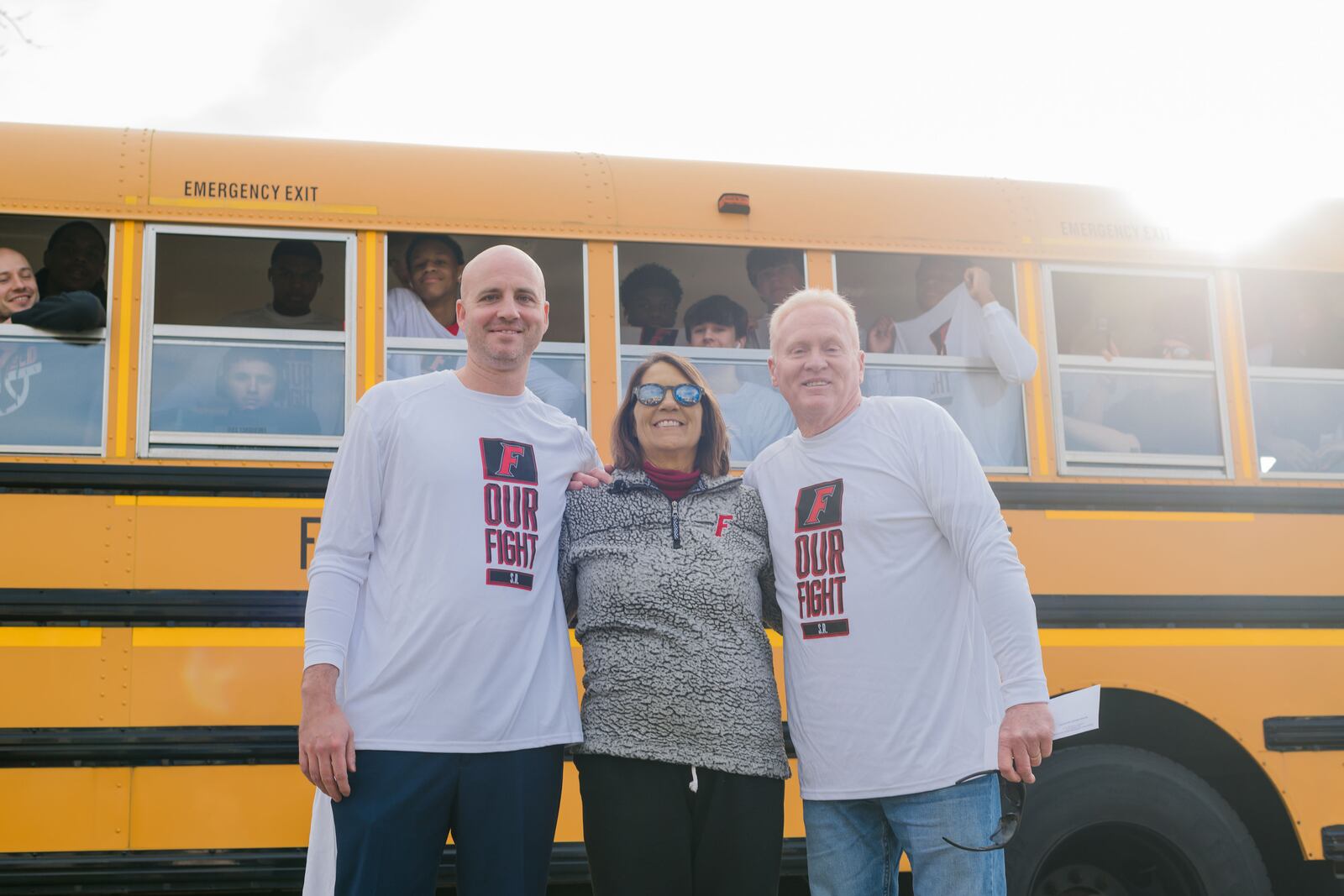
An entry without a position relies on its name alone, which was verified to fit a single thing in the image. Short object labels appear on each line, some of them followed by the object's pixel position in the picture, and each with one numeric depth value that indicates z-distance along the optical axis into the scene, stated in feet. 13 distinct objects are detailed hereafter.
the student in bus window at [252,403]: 10.02
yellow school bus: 9.50
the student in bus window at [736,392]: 10.76
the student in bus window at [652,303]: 10.75
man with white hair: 6.84
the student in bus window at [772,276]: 11.17
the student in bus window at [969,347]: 11.11
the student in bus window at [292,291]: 10.19
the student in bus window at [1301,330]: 11.84
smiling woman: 6.73
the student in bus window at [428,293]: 10.36
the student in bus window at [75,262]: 9.86
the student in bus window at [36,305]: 9.75
